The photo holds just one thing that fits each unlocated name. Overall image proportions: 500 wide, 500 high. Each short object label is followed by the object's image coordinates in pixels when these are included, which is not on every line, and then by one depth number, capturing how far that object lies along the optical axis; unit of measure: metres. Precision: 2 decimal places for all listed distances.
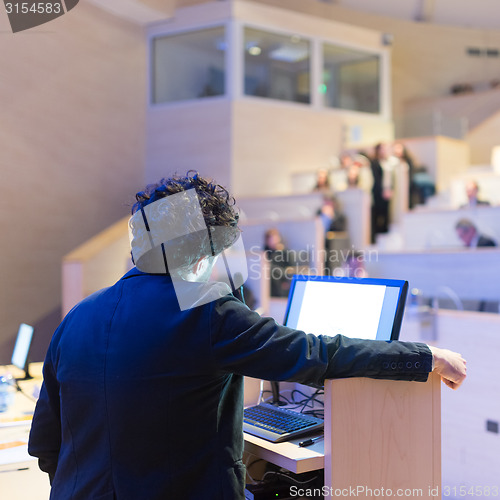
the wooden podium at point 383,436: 1.36
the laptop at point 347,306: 1.56
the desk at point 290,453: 1.39
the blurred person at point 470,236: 4.94
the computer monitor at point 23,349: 2.99
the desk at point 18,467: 1.88
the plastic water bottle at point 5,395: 2.44
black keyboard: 1.54
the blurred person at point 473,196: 5.91
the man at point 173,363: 1.21
